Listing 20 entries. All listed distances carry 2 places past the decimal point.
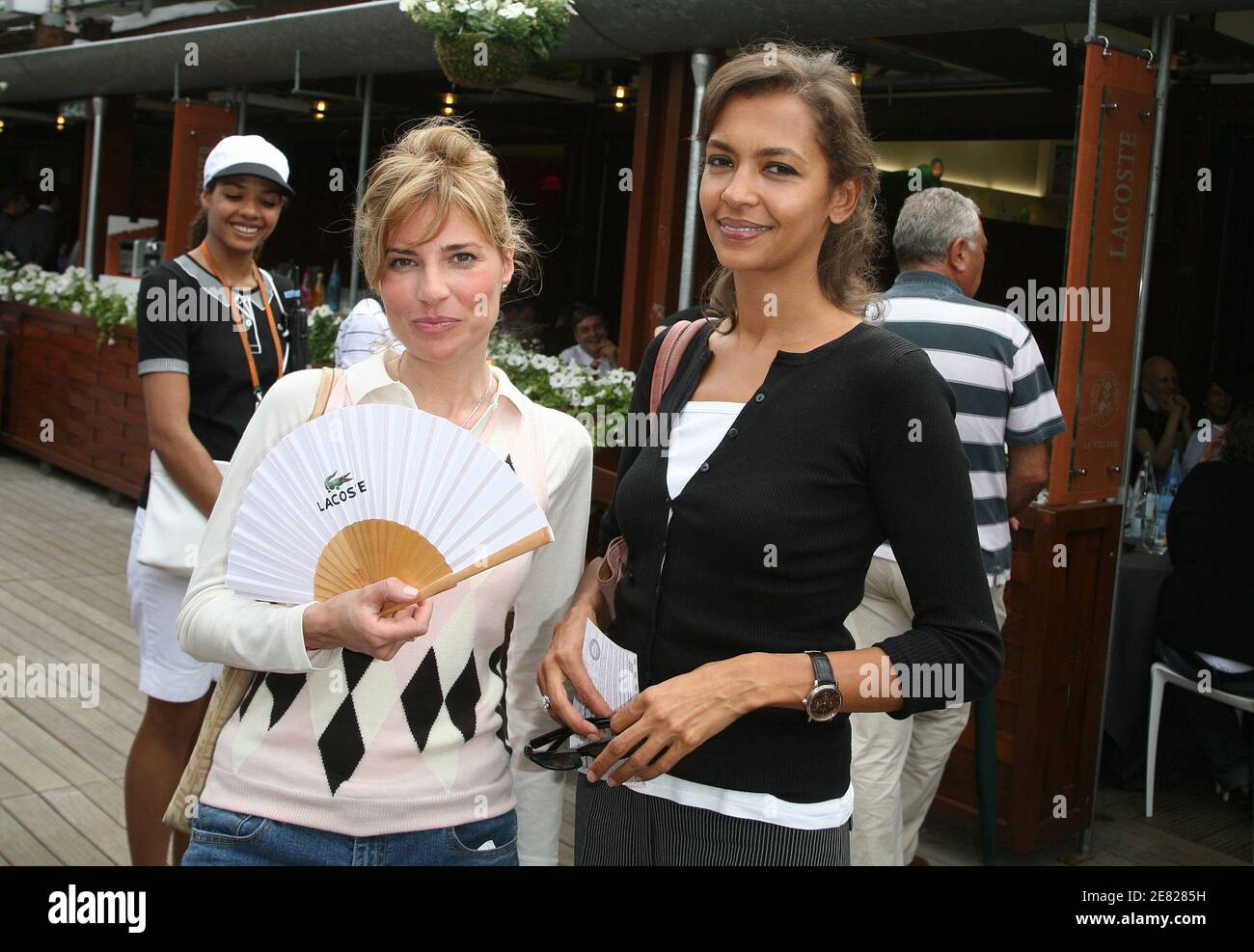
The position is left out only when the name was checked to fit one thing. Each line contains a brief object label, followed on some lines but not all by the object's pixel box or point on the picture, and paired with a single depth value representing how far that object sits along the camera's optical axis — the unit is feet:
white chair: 15.47
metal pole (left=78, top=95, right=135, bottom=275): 38.96
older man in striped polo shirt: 11.32
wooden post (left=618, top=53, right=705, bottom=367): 21.09
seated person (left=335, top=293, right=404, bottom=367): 14.80
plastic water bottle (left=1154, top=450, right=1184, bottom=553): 17.12
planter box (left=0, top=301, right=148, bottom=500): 28.60
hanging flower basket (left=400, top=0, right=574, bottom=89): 16.46
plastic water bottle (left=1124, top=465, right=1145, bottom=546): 17.15
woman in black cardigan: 5.09
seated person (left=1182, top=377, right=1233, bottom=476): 21.71
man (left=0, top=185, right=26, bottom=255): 43.29
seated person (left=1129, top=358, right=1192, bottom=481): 21.35
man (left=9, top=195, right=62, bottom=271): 42.75
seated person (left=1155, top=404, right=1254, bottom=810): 14.92
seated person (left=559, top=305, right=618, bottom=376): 27.12
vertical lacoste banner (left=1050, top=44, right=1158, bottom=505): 12.97
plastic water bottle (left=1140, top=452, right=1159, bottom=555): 17.11
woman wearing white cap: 9.90
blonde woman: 5.35
